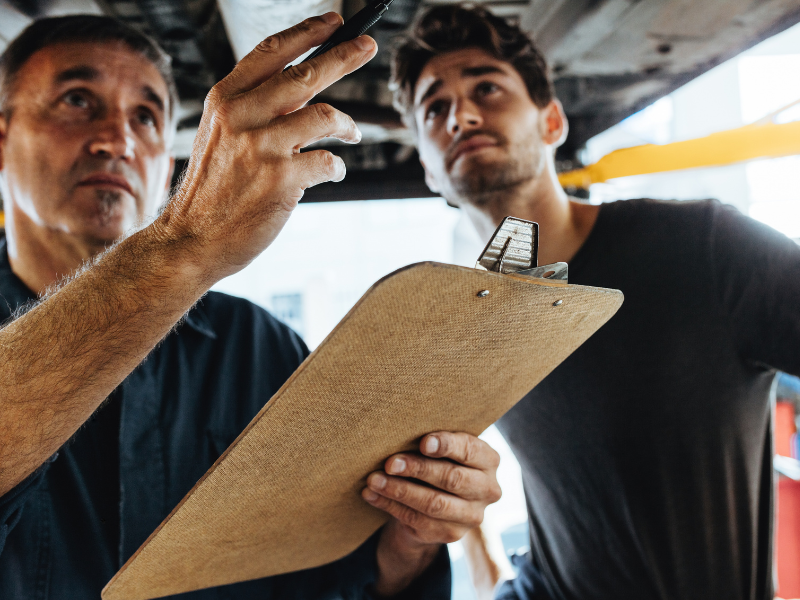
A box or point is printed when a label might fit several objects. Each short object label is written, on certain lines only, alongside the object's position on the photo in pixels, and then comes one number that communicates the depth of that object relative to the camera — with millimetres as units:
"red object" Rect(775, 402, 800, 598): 3264
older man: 642
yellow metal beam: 1862
